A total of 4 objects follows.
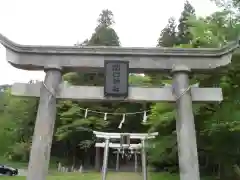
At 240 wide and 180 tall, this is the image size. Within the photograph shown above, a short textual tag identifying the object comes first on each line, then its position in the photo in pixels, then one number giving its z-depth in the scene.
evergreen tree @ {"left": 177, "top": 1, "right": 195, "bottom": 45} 20.69
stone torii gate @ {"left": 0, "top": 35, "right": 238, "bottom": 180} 4.60
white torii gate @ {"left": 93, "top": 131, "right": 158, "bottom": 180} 8.81
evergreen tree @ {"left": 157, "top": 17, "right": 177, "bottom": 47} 20.85
